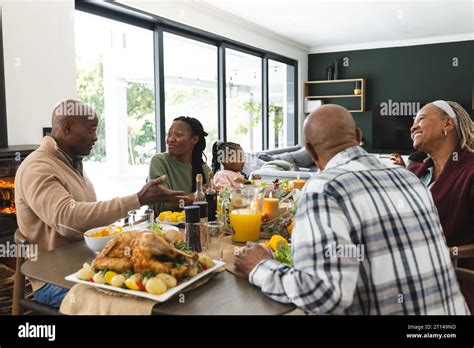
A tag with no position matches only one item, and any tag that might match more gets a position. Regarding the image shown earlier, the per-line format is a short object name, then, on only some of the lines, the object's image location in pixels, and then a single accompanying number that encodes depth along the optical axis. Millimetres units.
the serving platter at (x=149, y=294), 1137
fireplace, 2887
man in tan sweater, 1705
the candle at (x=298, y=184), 2600
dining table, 1123
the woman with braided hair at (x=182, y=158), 2771
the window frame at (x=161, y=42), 4398
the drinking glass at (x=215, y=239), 1567
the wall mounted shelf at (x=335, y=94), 8055
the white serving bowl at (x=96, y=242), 1552
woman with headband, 1890
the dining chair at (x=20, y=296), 1583
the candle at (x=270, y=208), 1868
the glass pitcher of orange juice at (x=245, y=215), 1705
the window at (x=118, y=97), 4406
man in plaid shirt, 1022
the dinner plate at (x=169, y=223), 1890
